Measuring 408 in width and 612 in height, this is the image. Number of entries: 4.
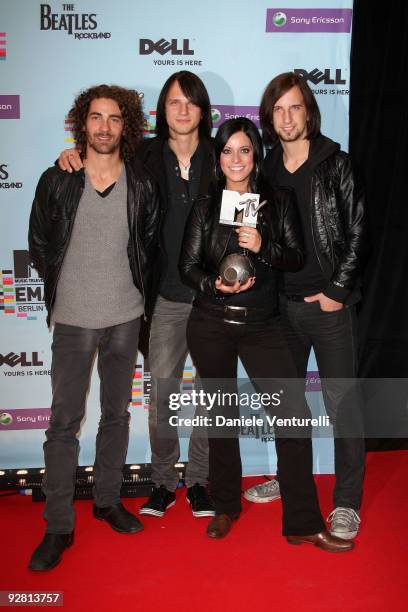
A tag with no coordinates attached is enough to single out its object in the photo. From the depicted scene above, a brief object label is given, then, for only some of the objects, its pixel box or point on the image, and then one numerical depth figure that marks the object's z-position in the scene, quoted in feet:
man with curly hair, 9.78
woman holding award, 9.48
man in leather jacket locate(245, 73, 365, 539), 10.11
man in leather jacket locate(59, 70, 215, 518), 10.54
